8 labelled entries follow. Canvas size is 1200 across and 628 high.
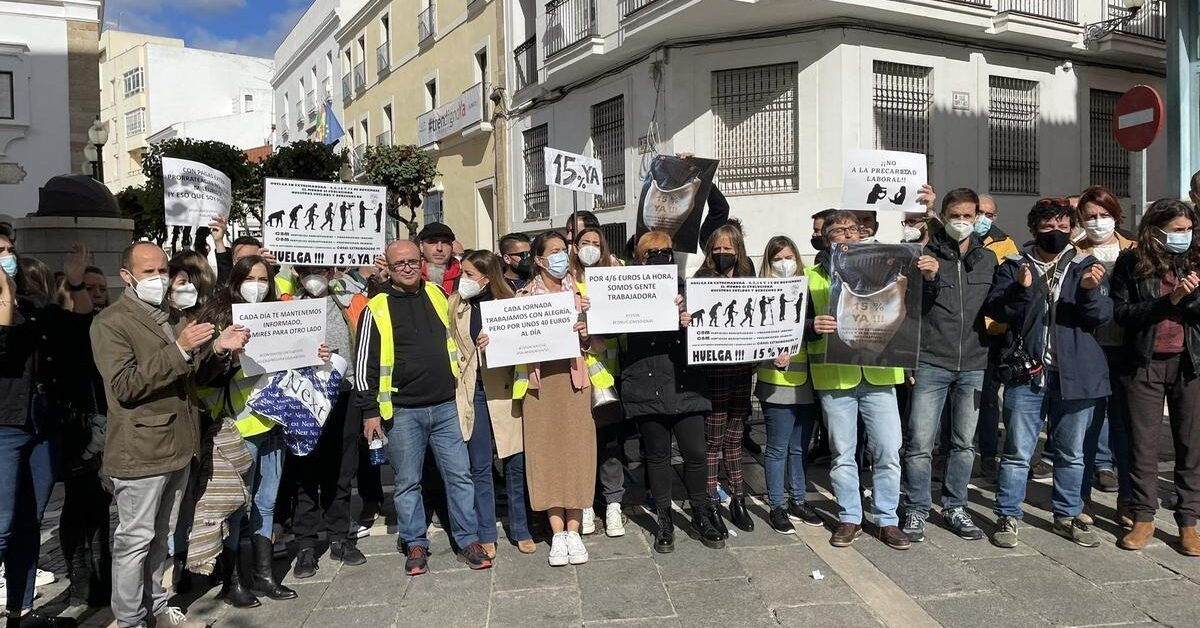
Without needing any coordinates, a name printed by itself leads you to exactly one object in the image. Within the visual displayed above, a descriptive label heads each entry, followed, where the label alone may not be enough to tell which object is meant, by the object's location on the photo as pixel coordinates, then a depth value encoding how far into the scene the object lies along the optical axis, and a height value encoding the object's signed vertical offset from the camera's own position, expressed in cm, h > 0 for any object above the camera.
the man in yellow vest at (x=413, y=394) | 471 -47
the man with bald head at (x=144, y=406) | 367 -41
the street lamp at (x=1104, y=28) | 1559 +504
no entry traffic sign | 841 +180
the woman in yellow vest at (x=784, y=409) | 521 -68
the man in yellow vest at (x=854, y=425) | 504 -75
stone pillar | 1127 +111
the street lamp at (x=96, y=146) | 1908 +412
